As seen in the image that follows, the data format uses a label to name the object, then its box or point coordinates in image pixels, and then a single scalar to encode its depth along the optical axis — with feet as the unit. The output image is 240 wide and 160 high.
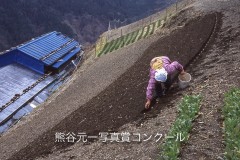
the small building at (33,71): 84.64
